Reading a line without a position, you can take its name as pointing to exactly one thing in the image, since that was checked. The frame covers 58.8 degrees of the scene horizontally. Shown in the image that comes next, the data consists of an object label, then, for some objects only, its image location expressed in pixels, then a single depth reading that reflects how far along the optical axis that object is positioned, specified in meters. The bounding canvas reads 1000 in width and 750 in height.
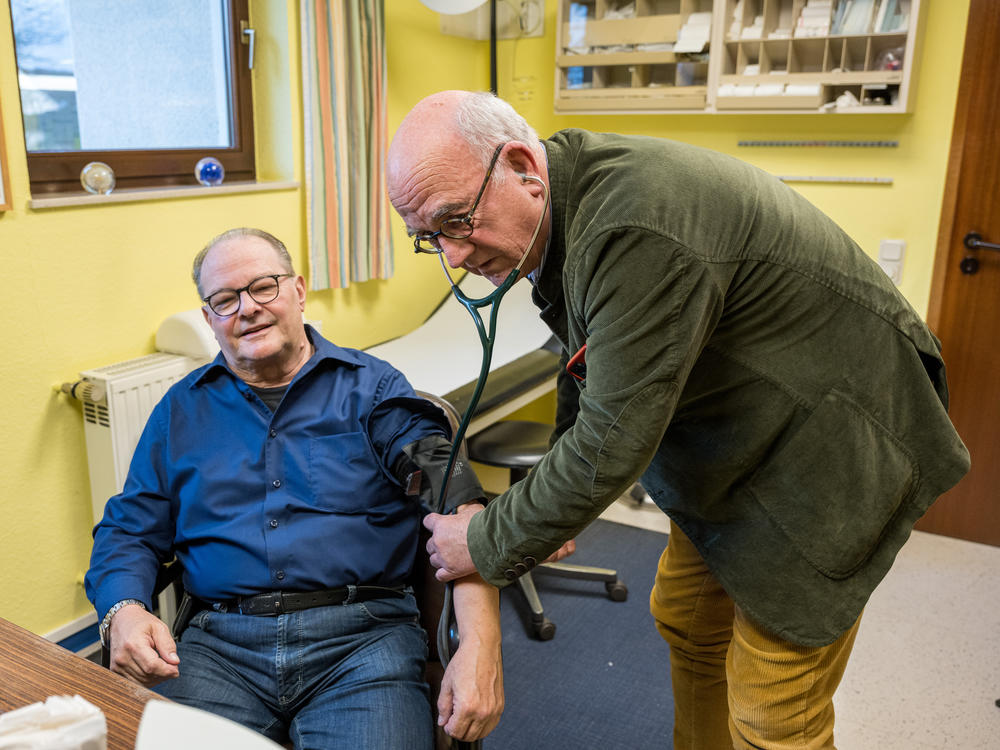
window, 2.22
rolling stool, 2.53
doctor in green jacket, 1.03
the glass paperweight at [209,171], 2.52
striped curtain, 2.73
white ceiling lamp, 2.83
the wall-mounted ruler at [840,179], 3.03
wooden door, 2.80
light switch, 3.03
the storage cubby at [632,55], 3.08
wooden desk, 0.95
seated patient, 1.38
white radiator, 2.11
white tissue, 0.68
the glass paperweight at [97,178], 2.20
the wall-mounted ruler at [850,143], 3.00
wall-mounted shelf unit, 2.80
